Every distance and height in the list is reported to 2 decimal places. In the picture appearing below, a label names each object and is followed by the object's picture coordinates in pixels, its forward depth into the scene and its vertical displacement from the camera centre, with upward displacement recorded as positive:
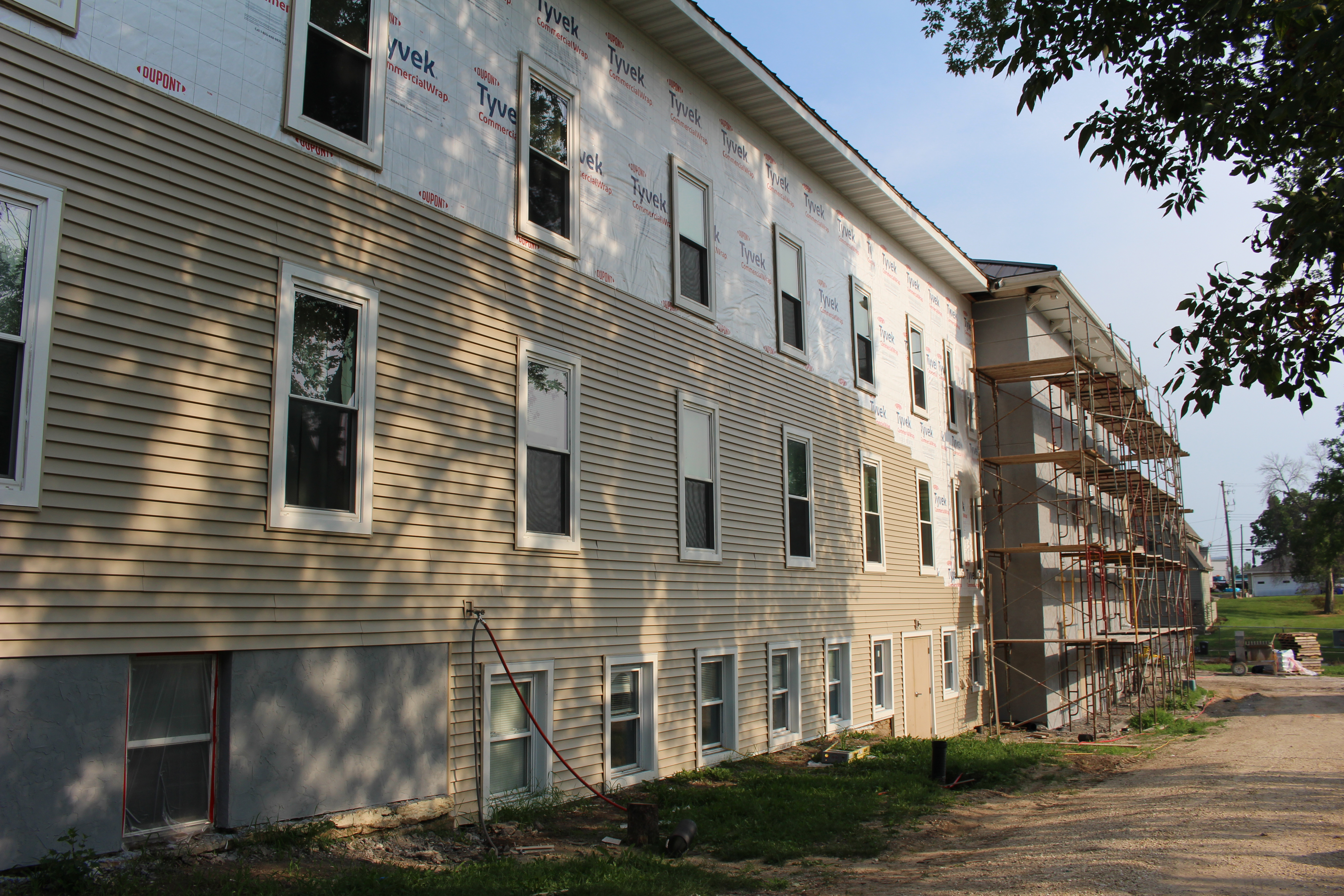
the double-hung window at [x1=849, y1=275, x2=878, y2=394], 19.16 +4.87
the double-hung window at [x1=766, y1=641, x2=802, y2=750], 14.96 -1.75
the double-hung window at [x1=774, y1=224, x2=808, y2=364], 16.36 +4.92
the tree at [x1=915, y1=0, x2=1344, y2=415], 6.86 +3.70
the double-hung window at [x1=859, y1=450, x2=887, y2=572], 18.80 +1.35
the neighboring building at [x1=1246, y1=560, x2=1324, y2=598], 143.00 -0.74
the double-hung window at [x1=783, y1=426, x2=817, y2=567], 15.86 +1.33
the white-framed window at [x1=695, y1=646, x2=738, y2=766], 13.21 -1.67
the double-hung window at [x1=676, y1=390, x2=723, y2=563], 13.13 +1.44
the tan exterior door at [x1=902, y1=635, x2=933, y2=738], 20.03 -2.21
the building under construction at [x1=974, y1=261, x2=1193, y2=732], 23.73 +1.85
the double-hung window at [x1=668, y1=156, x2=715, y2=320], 13.48 +4.89
